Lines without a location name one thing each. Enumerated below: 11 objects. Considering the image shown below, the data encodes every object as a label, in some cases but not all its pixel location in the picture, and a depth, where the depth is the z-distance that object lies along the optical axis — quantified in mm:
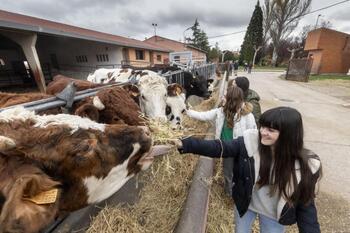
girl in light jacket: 2609
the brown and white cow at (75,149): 1056
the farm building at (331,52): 26109
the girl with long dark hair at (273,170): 1557
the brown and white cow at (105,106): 1978
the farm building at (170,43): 44969
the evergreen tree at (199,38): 70312
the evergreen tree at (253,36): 53550
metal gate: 18641
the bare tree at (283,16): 39906
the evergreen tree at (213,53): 67950
